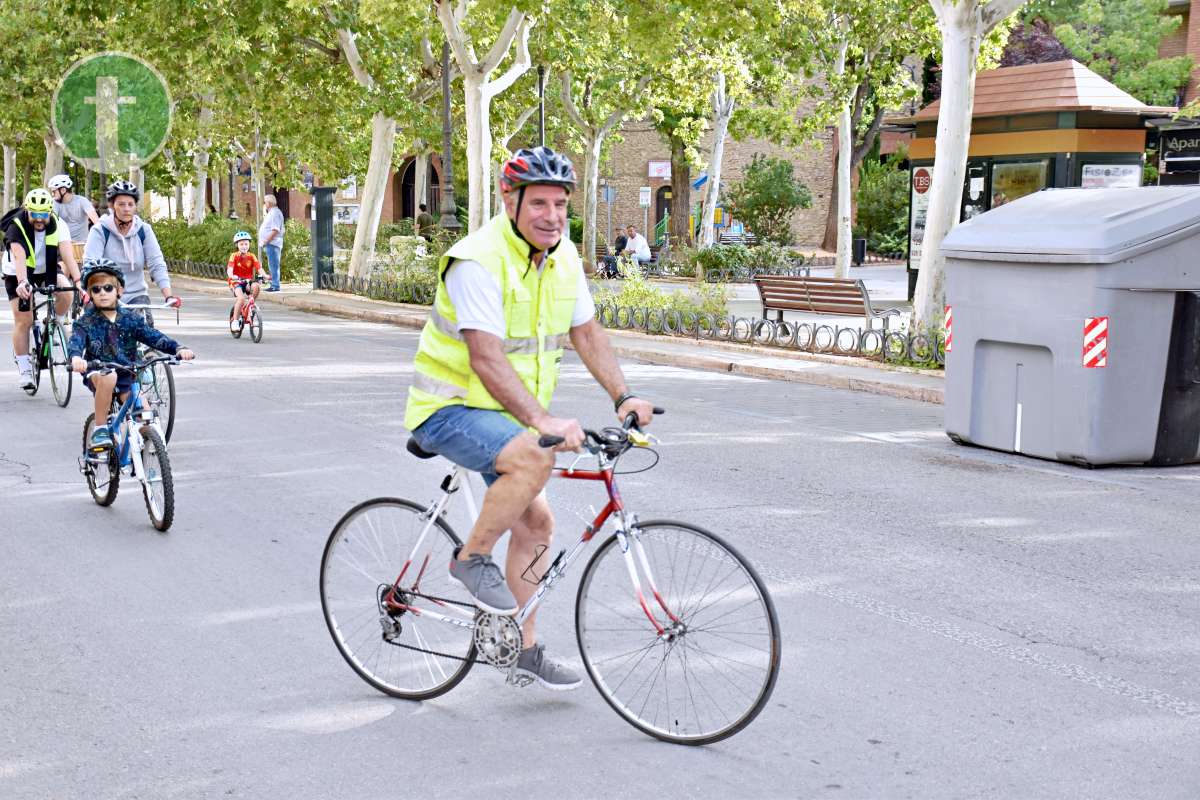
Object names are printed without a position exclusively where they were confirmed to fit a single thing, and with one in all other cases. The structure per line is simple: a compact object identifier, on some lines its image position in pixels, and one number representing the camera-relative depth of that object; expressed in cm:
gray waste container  972
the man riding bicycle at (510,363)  429
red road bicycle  437
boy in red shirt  1866
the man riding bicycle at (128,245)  1016
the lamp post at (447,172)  2794
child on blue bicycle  824
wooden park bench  1805
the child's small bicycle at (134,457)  752
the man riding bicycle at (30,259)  1195
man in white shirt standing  2814
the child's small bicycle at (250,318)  1850
